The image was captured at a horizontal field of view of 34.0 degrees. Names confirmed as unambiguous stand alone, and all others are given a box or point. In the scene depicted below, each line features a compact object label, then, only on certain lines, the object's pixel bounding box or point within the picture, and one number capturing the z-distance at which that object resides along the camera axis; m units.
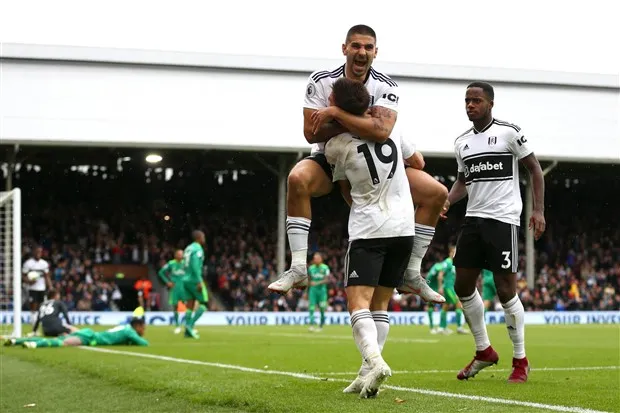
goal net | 18.50
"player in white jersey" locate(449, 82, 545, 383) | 8.70
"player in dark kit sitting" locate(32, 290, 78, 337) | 18.34
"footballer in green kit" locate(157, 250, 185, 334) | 22.06
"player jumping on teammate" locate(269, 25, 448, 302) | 6.90
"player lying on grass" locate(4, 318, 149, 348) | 16.44
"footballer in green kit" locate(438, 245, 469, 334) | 23.19
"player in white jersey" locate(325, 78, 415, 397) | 6.90
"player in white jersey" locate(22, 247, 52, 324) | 26.00
